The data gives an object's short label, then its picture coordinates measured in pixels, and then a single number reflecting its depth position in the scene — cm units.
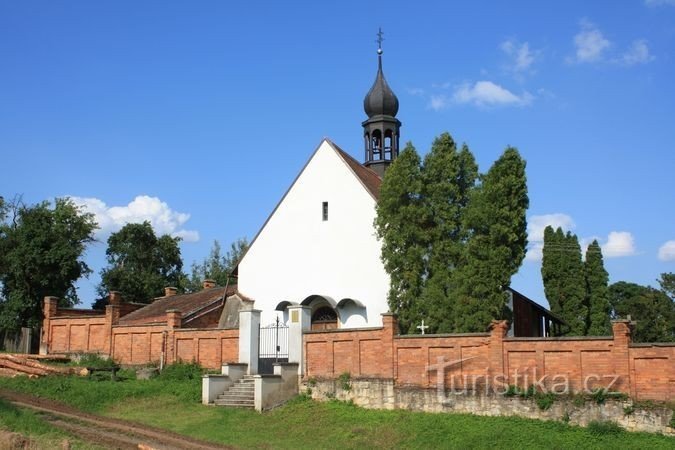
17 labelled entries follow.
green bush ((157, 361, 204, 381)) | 2539
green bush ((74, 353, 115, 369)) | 2841
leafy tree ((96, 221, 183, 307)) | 5378
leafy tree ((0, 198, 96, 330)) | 3700
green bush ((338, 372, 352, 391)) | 2125
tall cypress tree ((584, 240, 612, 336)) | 3366
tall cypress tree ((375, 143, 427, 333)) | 2355
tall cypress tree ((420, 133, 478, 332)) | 2223
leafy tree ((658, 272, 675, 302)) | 5628
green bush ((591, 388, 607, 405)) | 1659
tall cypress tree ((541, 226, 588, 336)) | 3300
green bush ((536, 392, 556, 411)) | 1727
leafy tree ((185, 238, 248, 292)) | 6319
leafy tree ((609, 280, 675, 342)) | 4766
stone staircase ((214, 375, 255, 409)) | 2230
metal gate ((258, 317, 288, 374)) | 2505
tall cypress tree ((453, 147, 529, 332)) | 2134
